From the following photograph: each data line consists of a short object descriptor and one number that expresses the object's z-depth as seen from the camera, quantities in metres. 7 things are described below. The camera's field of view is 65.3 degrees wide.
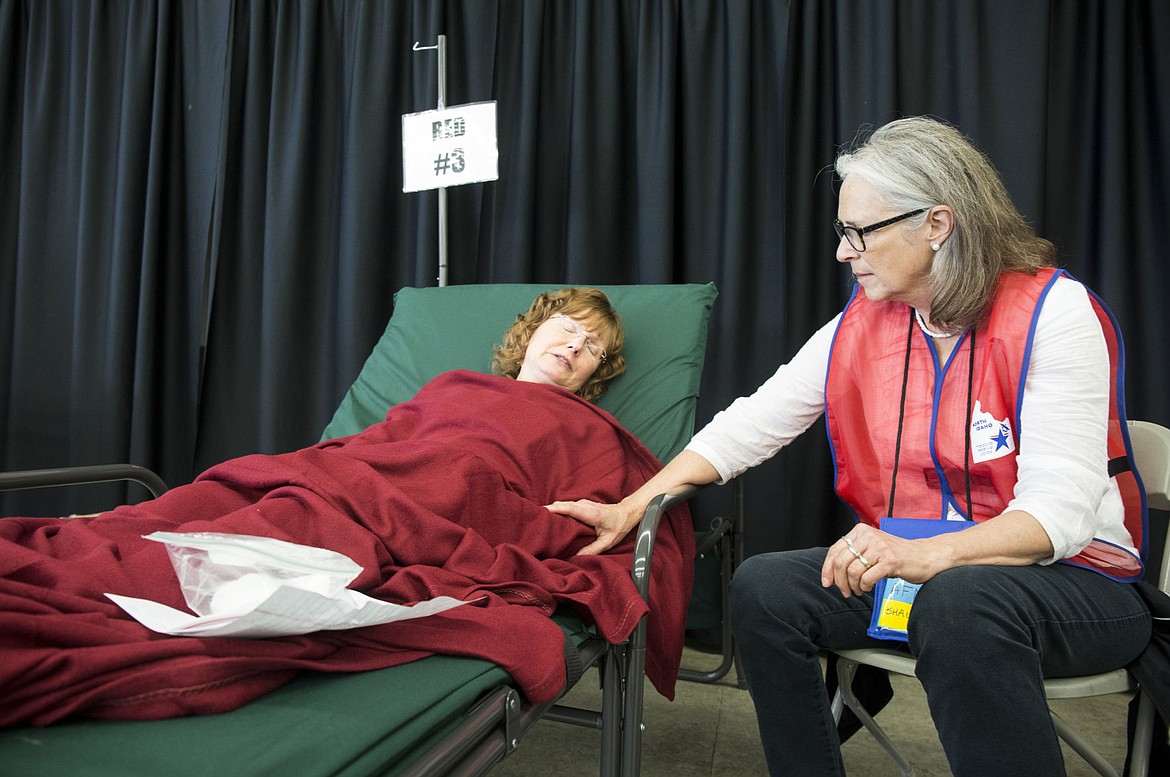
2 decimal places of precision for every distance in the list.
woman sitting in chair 1.10
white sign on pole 2.48
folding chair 1.14
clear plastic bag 0.86
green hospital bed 0.69
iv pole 2.62
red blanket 0.76
